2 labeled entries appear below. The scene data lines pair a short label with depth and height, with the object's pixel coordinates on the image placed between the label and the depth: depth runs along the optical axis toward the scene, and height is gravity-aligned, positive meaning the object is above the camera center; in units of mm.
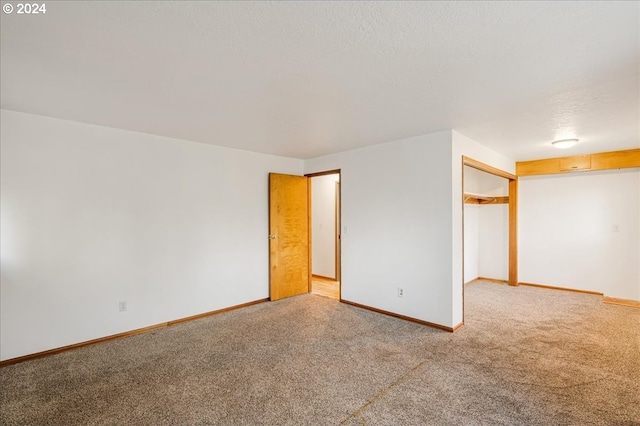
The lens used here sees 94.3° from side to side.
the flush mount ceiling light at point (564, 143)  3872 +915
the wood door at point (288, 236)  4789 -385
